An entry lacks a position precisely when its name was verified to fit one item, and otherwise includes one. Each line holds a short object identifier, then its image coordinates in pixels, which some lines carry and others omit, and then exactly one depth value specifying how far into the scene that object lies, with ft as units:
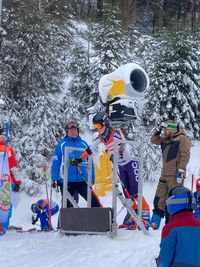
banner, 43.43
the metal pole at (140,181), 40.01
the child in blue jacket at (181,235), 21.25
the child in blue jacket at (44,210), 49.19
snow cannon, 41.67
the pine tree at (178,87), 92.67
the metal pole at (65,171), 41.74
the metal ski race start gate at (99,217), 38.41
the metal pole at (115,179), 38.66
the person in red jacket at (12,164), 45.47
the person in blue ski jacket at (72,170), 44.78
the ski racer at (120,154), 41.24
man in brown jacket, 42.43
